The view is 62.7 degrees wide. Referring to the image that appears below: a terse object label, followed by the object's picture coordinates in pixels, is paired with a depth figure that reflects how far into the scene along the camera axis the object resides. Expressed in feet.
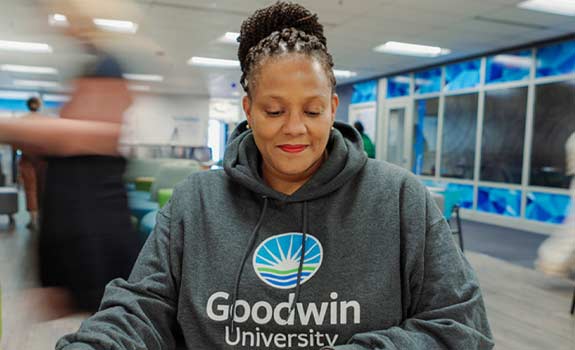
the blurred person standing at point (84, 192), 4.30
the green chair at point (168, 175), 15.07
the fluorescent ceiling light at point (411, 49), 24.56
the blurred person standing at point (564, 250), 11.44
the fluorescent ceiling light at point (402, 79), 31.55
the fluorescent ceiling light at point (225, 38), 22.60
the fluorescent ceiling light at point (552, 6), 17.28
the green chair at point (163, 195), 12.74
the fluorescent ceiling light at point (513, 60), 23.37
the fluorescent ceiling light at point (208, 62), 28.71
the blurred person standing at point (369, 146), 13.53
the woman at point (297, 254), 2.90
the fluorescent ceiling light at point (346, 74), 32.40
